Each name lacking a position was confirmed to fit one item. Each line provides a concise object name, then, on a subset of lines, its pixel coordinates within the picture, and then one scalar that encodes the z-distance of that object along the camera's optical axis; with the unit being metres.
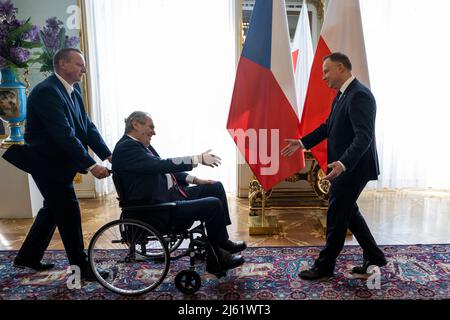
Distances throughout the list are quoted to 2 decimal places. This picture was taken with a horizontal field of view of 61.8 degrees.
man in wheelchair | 1.99
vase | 3.13
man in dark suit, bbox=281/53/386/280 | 1.96
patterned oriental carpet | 2.08
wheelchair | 1.96
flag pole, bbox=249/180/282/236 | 3.01
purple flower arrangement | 2.96
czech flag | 2.78
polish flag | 2.73
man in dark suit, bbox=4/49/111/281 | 2.05
